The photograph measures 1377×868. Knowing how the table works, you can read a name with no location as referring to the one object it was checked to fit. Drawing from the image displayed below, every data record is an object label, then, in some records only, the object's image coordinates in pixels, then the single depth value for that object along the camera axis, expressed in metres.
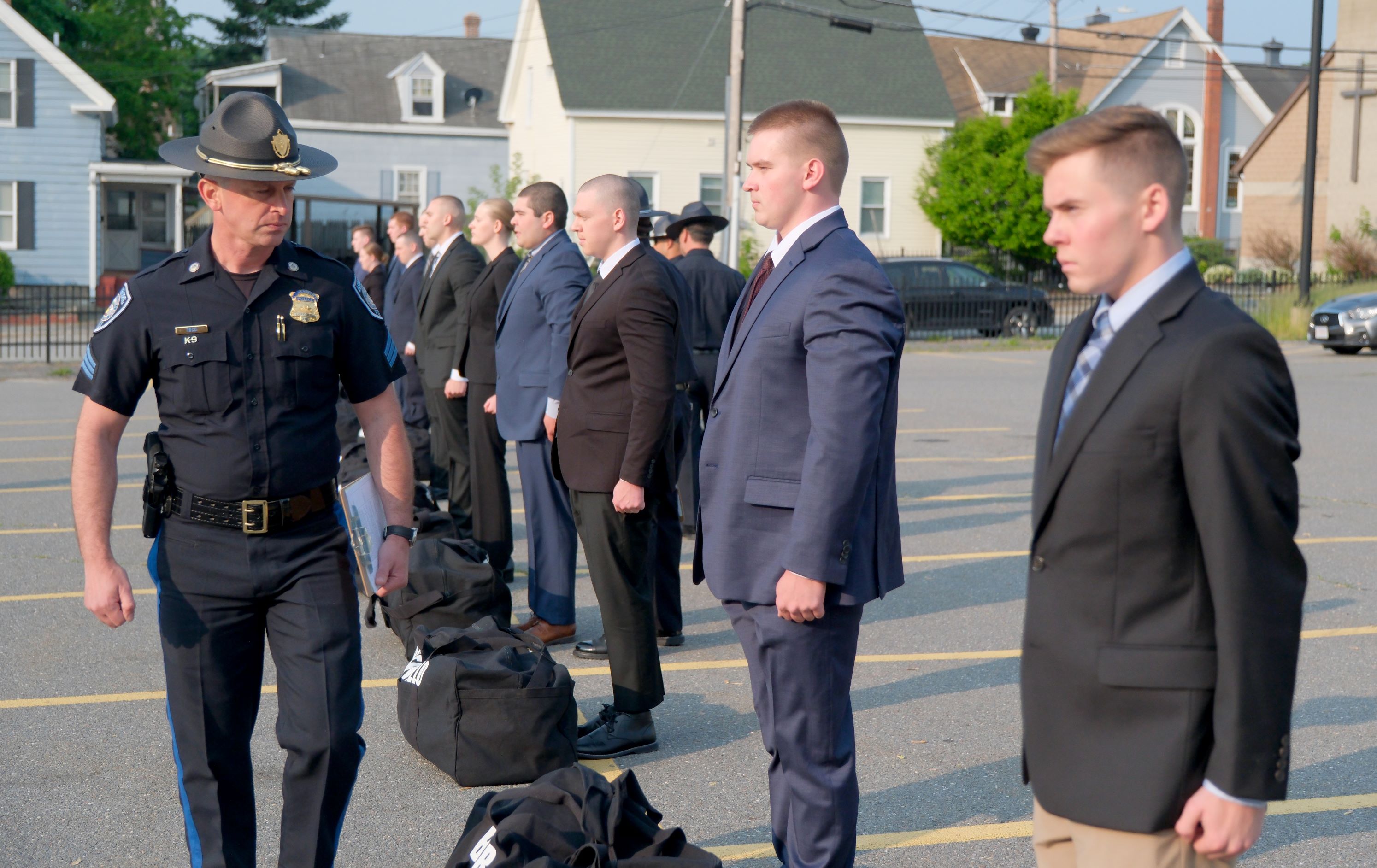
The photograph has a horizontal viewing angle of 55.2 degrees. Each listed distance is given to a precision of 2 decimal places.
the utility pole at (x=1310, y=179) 27.38
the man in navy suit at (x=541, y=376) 6.50
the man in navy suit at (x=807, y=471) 3.40
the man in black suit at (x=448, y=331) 8.48
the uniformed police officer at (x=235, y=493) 3.45
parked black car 27.39
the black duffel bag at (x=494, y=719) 4.71
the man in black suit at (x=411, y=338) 10.53
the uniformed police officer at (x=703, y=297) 8.80
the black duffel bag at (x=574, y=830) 3.37
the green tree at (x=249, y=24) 60.72
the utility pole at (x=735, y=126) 24.56
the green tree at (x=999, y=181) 37.53
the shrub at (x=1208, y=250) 44.12
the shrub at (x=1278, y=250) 38.38
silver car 22.38
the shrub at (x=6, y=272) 31.36
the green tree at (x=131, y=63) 45.44
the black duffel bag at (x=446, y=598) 6.29
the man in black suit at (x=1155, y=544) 2.10
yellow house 37.44
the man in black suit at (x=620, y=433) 5.14
